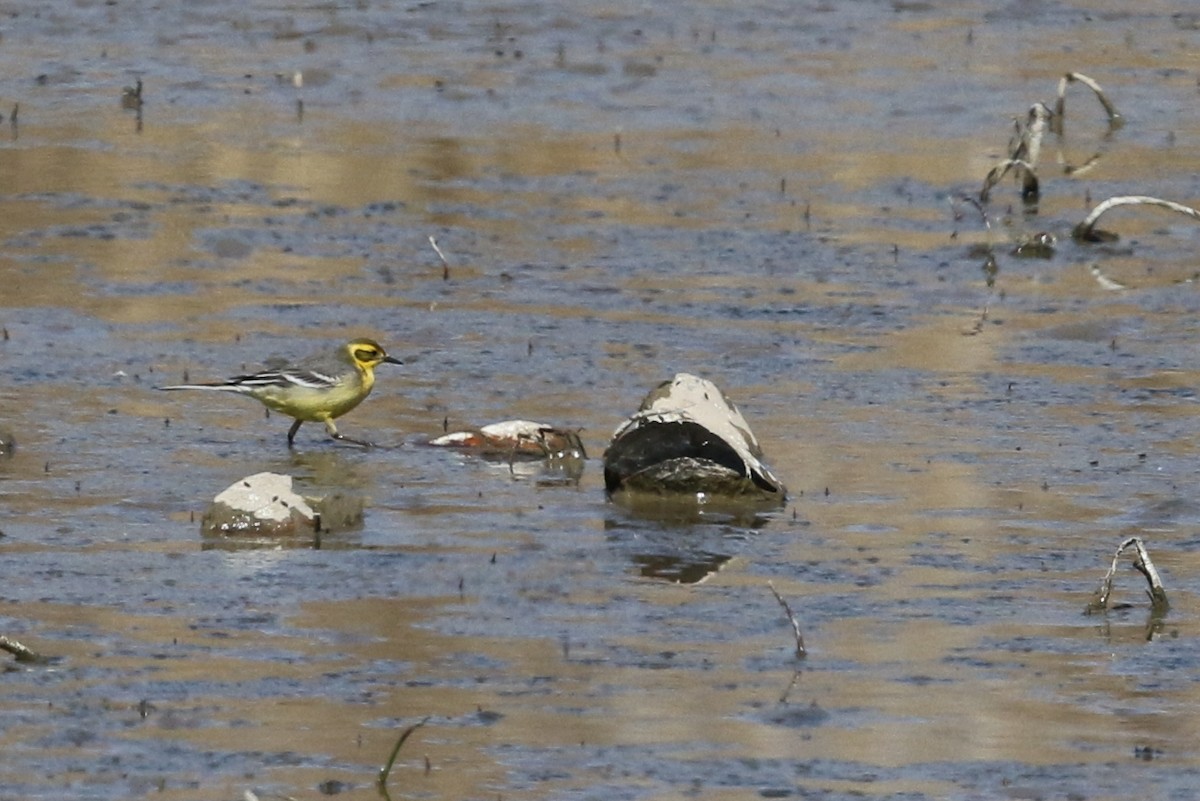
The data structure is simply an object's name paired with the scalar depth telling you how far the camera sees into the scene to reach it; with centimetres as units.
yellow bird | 1168
